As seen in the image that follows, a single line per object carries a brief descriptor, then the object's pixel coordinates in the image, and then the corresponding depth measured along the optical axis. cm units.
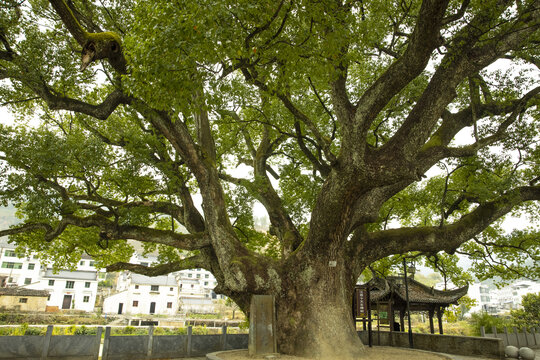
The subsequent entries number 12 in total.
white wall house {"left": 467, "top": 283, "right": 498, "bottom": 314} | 9584
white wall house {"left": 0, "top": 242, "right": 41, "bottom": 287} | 4747
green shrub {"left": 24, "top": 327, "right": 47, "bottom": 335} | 1823
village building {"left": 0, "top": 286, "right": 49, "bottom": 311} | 3412
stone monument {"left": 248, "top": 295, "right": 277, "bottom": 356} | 862
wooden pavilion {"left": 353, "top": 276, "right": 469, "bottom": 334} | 1512
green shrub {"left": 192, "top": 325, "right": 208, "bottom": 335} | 2151
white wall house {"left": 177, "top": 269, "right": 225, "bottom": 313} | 5268
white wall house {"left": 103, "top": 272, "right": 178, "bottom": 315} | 4578
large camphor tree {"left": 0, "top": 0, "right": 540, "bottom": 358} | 668
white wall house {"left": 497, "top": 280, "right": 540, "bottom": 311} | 9294
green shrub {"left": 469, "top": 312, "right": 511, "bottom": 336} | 1931
